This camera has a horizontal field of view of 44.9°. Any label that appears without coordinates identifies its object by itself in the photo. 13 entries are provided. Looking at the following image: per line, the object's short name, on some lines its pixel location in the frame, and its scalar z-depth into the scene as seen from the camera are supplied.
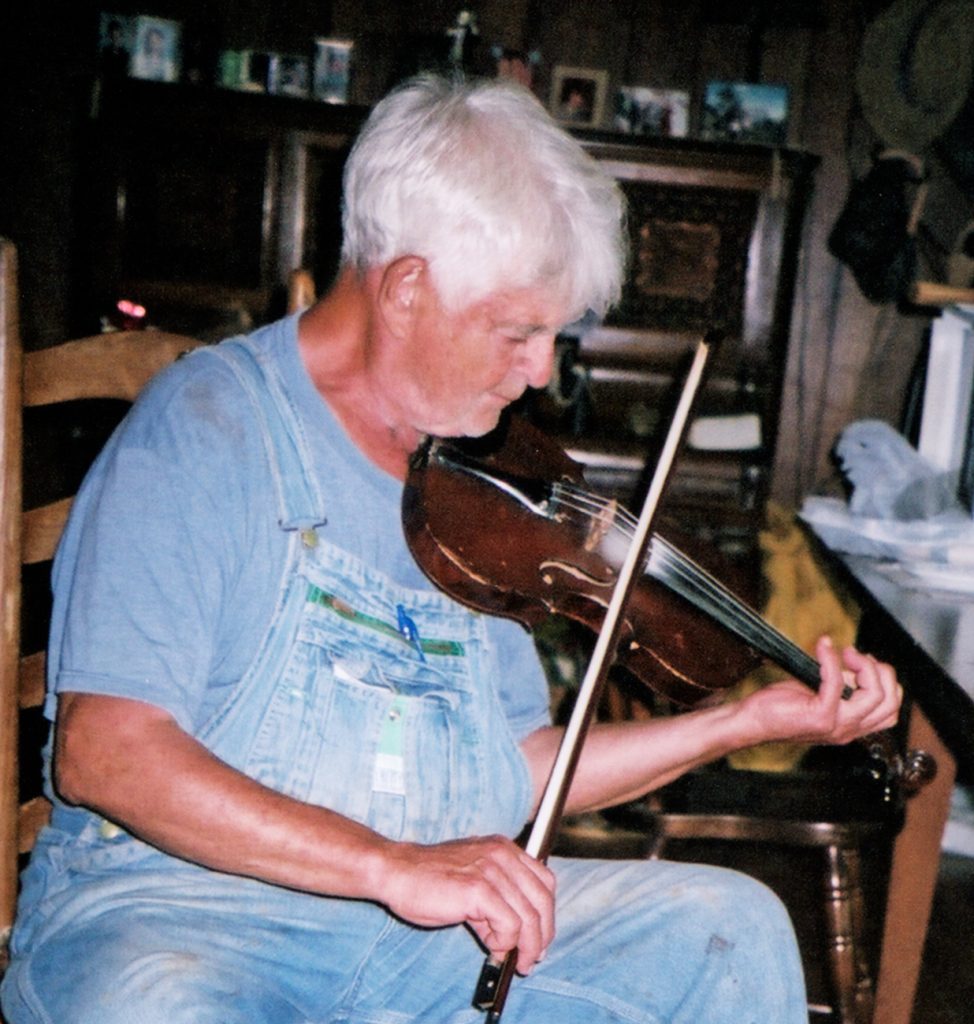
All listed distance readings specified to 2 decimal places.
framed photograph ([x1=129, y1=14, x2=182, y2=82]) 3.37
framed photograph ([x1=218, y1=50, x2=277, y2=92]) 3.40
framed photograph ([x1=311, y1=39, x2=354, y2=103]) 3.46
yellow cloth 2.92
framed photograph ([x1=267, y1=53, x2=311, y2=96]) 3.44
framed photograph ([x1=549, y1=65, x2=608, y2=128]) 3.53
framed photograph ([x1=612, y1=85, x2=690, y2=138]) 3.53
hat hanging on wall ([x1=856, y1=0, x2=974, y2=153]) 3.20
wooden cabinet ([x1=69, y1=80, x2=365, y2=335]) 3.12
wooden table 1.26
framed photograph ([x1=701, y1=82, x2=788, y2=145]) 3.49
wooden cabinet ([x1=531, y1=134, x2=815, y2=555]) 3.06
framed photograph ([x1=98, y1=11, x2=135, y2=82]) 3.25
